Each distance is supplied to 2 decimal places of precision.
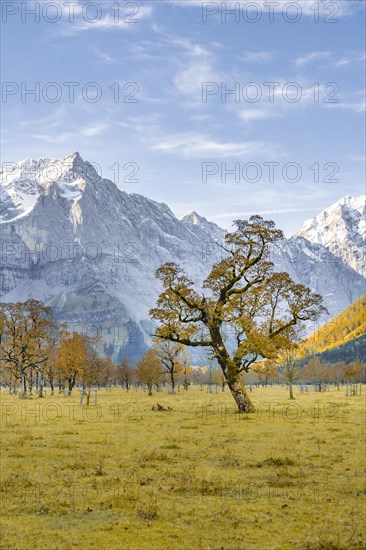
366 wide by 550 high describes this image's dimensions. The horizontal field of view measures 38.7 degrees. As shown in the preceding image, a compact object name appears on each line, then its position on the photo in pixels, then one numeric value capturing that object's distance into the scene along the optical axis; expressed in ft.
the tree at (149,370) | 316.42
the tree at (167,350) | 321.48
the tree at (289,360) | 259.84
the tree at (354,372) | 501.23
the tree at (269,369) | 148.56
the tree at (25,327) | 258.78
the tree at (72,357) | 271.69
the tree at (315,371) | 575.99
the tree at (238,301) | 143.64
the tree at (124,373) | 491.55
